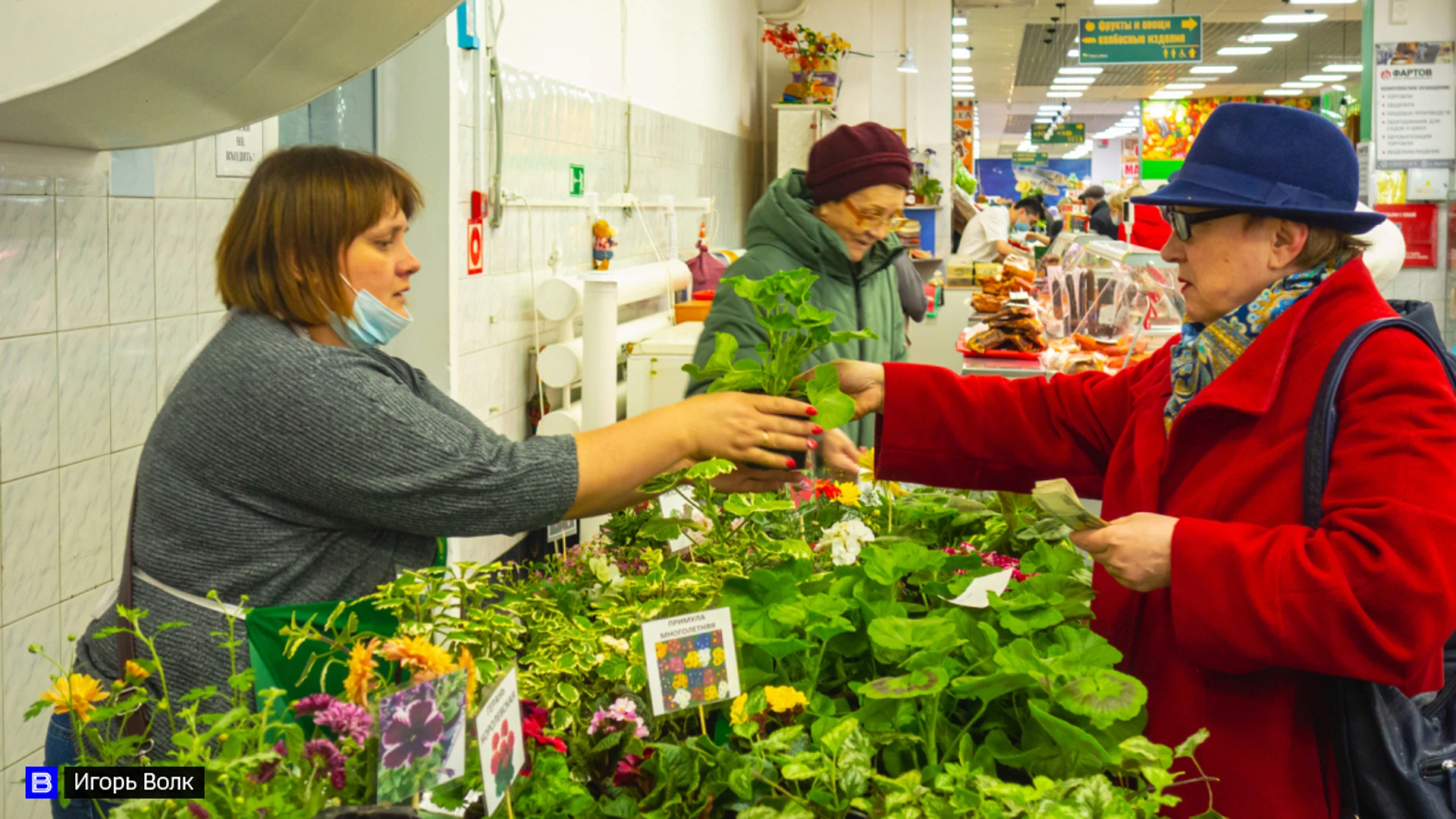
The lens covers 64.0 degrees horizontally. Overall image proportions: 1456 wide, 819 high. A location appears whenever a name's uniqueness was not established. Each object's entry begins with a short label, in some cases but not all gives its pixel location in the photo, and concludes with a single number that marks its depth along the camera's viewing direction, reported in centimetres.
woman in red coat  140
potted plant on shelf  895
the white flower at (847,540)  162
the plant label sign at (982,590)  140
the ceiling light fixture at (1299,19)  1405
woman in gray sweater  151
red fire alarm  396
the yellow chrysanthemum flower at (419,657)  102
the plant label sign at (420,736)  98
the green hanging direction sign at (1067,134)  2750
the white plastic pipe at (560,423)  446
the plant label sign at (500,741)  103
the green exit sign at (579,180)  498
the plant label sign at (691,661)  124
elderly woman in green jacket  282
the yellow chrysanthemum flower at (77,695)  108
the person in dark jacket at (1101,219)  1088
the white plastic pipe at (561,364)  451
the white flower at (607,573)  171
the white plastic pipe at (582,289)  454
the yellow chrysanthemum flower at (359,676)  104
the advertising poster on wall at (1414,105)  766
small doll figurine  517
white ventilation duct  176
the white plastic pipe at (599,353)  441
